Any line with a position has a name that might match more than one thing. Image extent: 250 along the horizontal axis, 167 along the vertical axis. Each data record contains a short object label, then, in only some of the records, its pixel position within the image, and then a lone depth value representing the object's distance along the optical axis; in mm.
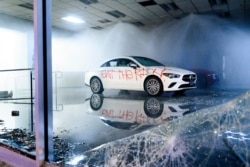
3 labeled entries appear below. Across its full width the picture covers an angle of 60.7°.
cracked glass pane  1137
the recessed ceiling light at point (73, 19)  7830
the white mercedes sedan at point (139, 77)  4477
